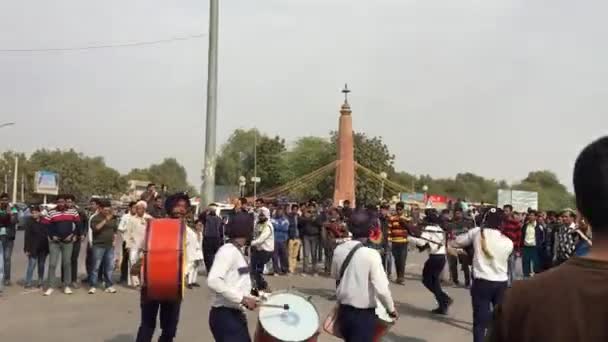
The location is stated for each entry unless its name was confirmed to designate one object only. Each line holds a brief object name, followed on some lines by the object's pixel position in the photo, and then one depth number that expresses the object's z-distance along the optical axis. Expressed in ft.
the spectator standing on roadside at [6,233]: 45.55
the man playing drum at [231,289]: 19.39
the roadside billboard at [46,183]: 217.60
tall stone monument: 129.29
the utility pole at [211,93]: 52.29
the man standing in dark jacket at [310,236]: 59.93
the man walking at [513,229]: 55.62
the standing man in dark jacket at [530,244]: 58.03
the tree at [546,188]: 307.99
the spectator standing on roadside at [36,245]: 45.75
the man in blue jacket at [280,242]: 58.18
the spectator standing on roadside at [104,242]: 45.68
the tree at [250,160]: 252.83
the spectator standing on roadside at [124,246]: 47.16
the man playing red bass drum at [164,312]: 24.09
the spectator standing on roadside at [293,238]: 60.44
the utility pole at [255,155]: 246.68
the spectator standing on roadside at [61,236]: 43.88
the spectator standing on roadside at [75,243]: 45.03
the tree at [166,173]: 388.57
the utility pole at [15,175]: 225.23
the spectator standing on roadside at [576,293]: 6.91
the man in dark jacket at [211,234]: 52.42
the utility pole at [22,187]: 269.44
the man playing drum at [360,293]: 20.90
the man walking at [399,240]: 53.27
